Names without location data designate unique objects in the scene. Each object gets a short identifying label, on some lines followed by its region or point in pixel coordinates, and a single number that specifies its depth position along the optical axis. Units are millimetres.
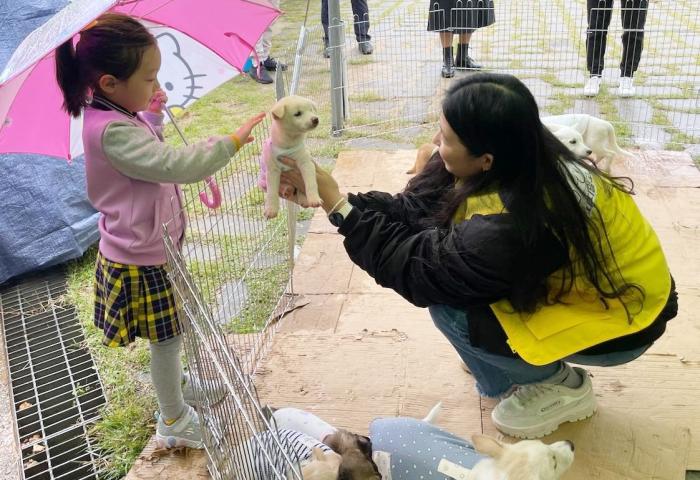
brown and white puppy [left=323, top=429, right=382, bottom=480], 1589
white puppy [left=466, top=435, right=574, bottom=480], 1516
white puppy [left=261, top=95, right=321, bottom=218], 1684
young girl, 1749
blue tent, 3385
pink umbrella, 1983
